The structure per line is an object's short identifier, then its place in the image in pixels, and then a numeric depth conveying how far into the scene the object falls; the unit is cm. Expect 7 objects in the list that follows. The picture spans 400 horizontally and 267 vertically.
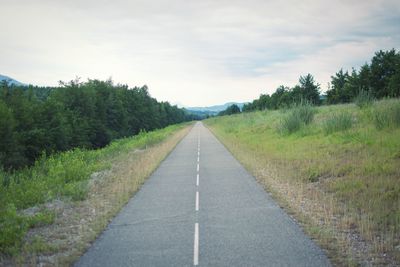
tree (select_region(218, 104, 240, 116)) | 17838
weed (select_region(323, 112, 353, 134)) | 2183
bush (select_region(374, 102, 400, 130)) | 1835
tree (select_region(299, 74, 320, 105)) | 8281
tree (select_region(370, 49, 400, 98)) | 6462
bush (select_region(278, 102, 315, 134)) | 2792
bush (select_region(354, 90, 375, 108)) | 2506
